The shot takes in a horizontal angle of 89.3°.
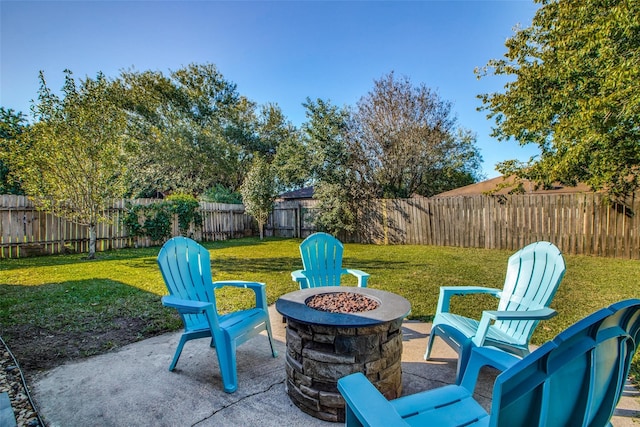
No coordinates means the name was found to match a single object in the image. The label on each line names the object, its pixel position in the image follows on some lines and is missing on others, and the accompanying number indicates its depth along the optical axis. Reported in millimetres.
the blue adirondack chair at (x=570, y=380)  745
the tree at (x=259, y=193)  12461
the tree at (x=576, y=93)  4766
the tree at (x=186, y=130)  17938
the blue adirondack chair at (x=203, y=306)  2242
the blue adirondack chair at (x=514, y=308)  2117
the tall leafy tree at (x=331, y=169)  11141
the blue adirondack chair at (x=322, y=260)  3512
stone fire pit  1830
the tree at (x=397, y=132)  13203
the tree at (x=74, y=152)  7277
